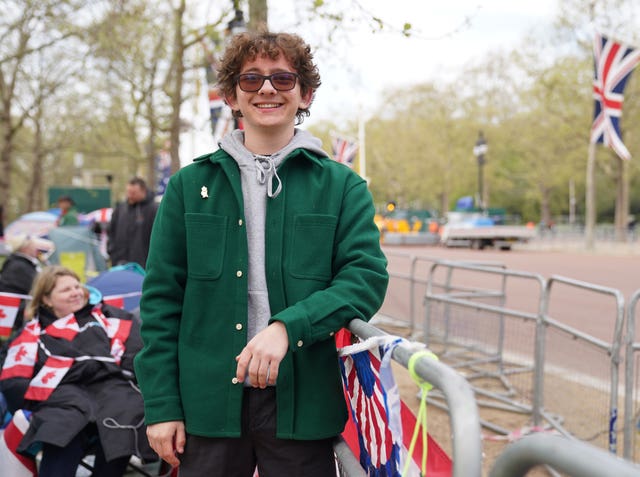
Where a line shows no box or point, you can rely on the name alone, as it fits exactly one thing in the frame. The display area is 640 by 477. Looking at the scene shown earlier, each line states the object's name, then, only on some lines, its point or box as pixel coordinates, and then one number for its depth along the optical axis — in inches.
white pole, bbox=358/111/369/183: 1269.4
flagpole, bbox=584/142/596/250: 1183.6
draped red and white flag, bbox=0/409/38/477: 133.4
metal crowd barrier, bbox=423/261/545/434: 239.9
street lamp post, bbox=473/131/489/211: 1405.0
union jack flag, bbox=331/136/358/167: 860.4
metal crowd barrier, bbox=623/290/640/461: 162.9
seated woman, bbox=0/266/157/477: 132.5
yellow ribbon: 52.8
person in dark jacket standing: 337.1
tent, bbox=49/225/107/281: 477.7
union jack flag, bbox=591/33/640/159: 540.4
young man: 76.5
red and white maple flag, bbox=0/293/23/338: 185.7
